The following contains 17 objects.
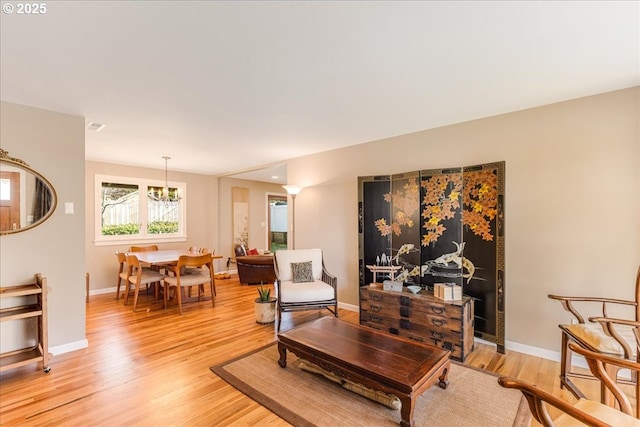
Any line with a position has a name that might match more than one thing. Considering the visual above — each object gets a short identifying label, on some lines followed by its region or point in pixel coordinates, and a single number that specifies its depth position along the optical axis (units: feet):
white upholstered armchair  11.62
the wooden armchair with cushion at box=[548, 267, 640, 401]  6.08
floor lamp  16.28
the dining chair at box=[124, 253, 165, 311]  13.80
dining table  13.88
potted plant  12.12
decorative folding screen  9.92
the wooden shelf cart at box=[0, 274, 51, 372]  8.04
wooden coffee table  5.93
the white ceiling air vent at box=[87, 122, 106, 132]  10.94
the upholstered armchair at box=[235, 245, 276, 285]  19.38
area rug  6.25
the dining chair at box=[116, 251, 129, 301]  15.14
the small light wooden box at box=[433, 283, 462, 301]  9.60
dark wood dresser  9.07
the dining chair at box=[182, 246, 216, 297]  16.12
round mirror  8.75
